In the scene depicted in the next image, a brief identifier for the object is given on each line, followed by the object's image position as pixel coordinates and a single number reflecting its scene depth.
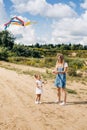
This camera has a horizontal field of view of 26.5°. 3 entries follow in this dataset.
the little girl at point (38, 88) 6.51
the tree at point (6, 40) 37.53
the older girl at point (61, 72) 6.39
